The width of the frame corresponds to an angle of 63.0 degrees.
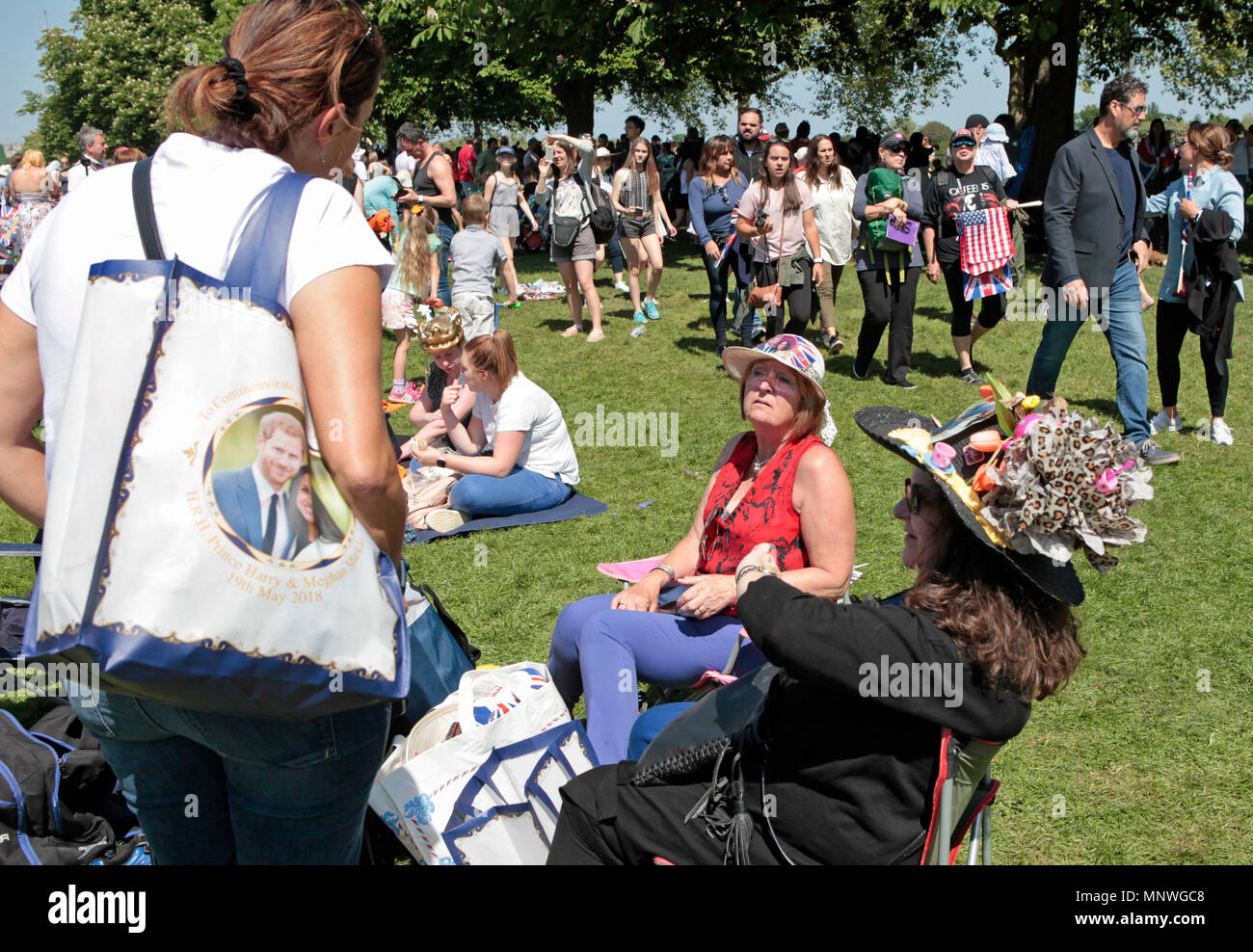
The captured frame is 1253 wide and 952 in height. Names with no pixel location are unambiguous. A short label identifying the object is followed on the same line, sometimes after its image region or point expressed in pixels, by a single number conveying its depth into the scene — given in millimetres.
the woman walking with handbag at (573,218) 10688
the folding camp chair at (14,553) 3859
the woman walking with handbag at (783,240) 9188
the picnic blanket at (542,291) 14164
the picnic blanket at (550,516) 5996
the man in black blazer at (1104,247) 6648
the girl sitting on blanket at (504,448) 5859
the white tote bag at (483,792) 2803
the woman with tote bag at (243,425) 1411
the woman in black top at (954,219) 8742
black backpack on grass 2904
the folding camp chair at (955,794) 2059
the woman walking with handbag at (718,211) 10320
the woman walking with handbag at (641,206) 11266
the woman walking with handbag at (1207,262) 6781
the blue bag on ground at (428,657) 3330
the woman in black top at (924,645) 2016
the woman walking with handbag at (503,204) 12398
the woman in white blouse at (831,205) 9961
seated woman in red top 3268
